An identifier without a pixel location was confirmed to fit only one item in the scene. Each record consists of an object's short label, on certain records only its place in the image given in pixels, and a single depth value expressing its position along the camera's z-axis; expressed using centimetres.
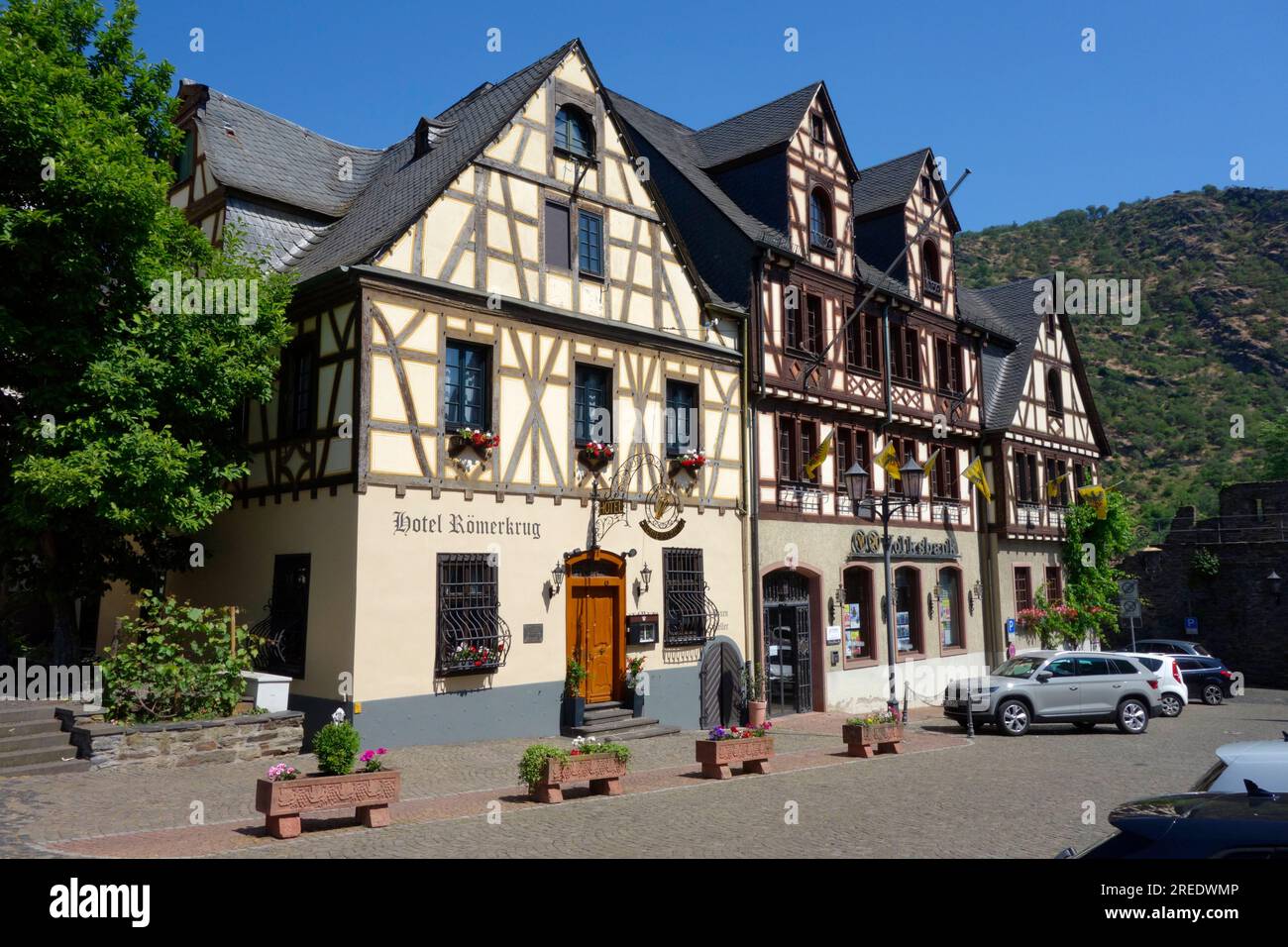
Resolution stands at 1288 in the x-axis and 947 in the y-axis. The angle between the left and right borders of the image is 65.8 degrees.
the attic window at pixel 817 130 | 2524
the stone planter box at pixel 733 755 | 1402
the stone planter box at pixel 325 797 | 967
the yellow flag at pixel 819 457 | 2275
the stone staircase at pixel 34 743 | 1323
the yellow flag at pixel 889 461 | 2344
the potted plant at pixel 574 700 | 1767
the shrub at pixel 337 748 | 1020
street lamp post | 1970
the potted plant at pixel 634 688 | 1897
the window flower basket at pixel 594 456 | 1866
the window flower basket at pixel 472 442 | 1664
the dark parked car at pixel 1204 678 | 3027
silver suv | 2075
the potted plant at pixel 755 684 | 2116
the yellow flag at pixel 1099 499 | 3234
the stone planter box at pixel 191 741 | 1348
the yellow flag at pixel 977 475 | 2728
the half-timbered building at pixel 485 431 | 1592
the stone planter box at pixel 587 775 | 1188
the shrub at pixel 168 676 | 1420
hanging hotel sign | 1897
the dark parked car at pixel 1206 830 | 457
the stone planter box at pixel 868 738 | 1658
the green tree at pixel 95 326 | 1403
